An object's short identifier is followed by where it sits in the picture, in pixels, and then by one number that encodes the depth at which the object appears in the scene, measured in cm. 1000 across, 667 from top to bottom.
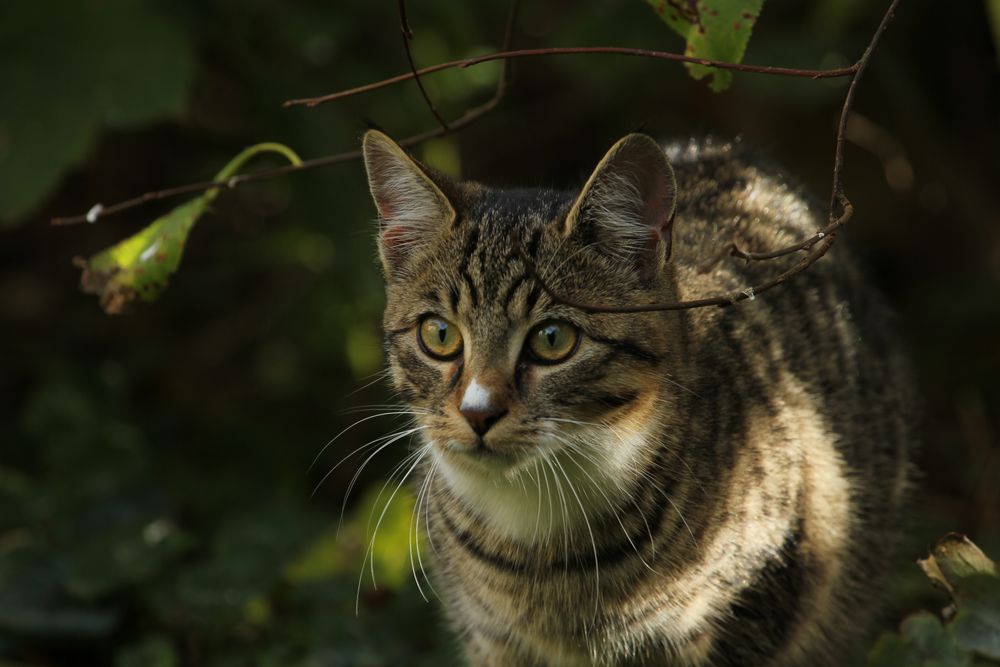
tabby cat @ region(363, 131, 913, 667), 532
